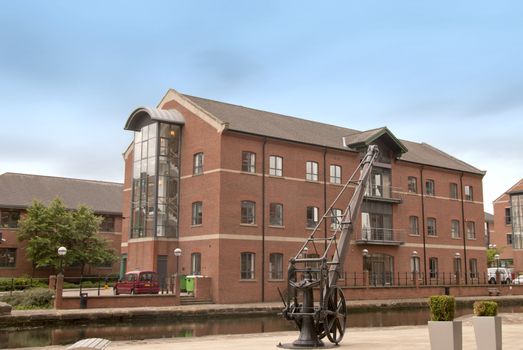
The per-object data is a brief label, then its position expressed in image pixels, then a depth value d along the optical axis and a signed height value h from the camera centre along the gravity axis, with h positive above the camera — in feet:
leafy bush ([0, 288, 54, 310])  95.76 -4.25
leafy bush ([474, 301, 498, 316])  42.01 -2.36
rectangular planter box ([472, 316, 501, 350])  41.09 -3.81
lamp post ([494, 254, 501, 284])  163.12 -0.96
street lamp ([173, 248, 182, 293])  104.94 +1.13
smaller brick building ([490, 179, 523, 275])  247.70 +19.45
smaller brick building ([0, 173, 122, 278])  165.89 +19.40
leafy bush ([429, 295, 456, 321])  39.96 -2.14
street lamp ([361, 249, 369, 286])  129.08 +0.82
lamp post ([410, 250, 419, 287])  148.97 +2.83
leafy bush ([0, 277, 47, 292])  135.03 -2.59
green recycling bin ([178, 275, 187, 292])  121.49 -2.49
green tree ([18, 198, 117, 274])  156.76 +9.33
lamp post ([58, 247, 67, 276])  99.81 +3.30
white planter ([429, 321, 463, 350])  39.04 -3.82
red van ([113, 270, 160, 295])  110.01 -2.10
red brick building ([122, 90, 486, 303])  120.37 +15.82
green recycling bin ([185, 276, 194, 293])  117.19 -2.22
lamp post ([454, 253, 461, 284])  159.53 +2.30
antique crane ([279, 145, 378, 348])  51.67 -2.98
